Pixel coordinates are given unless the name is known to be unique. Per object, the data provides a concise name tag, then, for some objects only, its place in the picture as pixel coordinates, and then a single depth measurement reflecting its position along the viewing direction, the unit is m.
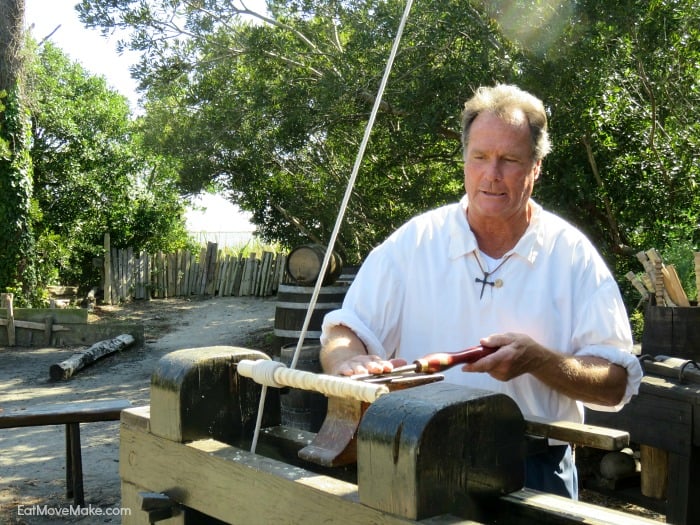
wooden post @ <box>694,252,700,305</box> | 3.62
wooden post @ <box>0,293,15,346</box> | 12.52
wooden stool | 4.75
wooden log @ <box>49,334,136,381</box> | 9.84
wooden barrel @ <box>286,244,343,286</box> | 8.67
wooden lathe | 1.18
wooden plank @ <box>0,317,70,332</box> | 12.52
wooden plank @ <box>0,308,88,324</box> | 12.66
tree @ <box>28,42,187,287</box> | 16.83
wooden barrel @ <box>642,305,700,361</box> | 3.63
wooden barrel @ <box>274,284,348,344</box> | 8.44
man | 1.93
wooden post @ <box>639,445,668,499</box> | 3.85
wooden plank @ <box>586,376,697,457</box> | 3.21
